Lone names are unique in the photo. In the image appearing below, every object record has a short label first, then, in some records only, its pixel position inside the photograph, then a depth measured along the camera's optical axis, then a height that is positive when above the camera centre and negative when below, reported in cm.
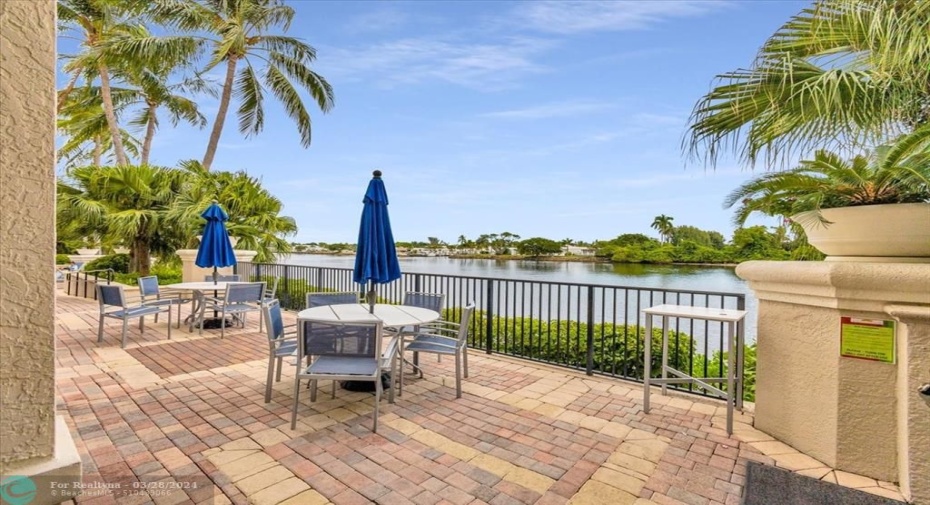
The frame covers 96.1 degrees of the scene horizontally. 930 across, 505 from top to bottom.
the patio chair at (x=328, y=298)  459 -54
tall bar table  313 -72
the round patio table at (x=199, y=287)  621 -55
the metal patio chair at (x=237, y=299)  599 -73
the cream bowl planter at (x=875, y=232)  243 +14
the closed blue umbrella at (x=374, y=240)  391 +10
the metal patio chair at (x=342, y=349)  309 -76
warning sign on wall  248 -51
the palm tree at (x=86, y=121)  1659 +572
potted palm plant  245 +35
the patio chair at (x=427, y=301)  478 -57
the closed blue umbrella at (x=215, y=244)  671 +10
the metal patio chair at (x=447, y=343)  376 -90
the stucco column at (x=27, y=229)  111 +5
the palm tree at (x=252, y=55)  1205 +605
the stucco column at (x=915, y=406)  229 -84
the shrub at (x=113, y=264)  1289 -46
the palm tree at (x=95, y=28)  1252 +711
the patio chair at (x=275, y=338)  350 -76
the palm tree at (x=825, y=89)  270 +116
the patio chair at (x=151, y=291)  599 -61
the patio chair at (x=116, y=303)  529 -69
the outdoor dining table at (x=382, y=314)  359 -59
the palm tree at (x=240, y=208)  1118 +122
